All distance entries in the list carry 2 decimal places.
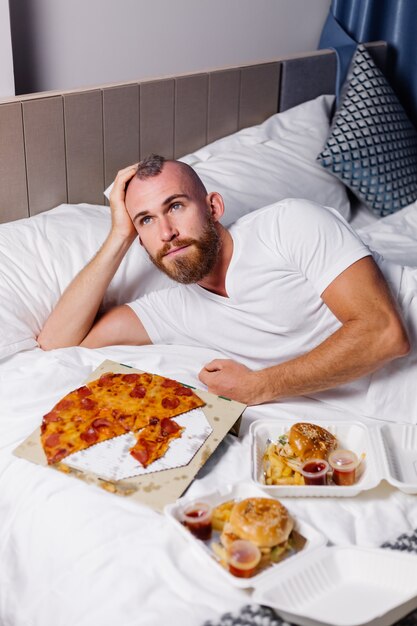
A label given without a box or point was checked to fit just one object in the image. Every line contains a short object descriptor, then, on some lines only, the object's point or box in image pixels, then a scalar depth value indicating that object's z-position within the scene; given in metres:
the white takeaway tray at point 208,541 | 1.14
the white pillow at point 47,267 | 1.85
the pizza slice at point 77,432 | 1.42
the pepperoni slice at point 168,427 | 1.46
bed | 1.22
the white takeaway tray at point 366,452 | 1.35
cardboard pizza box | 1.33
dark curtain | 3.03
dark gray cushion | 2.62
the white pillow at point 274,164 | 2.34
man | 1.61
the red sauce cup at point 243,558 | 1.14
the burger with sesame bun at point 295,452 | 1.40
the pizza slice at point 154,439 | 1.39
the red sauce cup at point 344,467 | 1.38
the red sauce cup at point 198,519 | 1.23
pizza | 1.44
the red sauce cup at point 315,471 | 1.36
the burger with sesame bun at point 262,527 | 1.19
